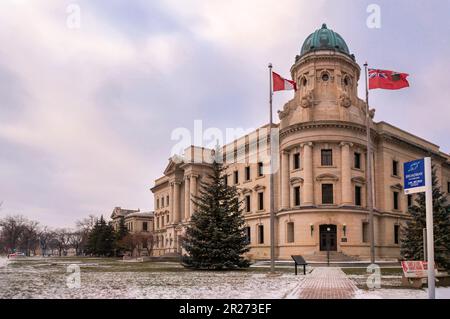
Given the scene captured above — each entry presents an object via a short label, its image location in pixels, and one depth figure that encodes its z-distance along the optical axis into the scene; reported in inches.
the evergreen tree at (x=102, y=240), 3412.6
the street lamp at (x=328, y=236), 1856.5
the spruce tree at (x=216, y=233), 1193.1
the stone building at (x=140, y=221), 4554.6
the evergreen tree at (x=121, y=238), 3261.6
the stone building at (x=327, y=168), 1899.6
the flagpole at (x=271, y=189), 1010.6
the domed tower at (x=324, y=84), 1999.3
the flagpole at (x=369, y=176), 1083.9
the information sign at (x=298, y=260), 978.7
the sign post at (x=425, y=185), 488.4
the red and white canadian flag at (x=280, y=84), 1099.9
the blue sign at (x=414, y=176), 515.2
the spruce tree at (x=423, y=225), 1194.0
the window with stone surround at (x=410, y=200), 2264.5
